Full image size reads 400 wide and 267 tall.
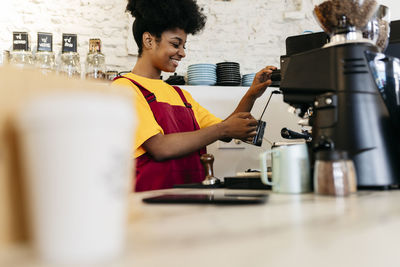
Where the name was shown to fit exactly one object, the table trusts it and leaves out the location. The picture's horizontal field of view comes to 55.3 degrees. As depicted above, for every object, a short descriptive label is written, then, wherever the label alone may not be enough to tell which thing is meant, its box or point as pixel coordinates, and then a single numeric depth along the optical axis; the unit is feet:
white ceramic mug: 2.98
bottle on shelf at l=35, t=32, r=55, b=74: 9.13
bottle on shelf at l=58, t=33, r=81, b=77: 9.23
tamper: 4.14
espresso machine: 3.18
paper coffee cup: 0.93
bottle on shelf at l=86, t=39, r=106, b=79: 9.42
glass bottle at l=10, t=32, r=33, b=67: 8.96
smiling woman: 6.21
